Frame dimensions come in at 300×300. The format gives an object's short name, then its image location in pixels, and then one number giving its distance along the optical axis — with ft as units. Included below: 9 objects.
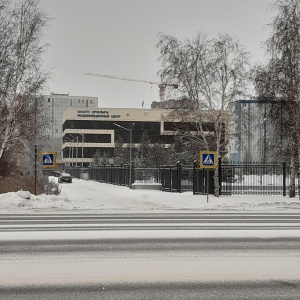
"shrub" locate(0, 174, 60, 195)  82.14
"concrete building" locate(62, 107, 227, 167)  420.77
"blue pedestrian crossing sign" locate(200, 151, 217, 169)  71.46
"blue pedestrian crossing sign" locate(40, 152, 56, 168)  77.61
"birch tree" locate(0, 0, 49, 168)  86.63
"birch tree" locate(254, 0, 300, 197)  78.84
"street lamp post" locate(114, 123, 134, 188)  130.93
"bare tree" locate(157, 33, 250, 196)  87.97
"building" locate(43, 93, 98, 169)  508.94
